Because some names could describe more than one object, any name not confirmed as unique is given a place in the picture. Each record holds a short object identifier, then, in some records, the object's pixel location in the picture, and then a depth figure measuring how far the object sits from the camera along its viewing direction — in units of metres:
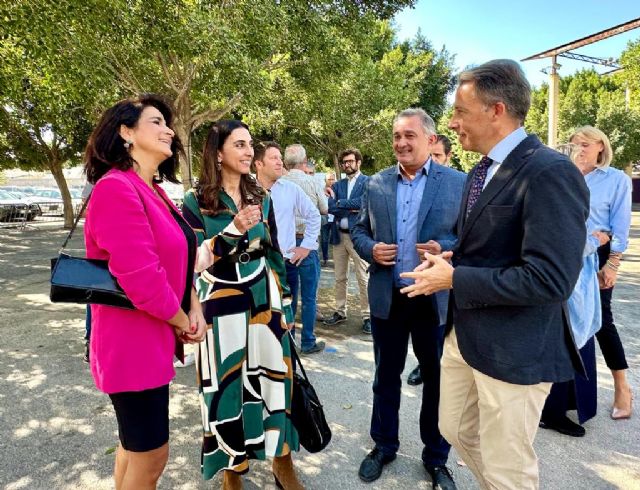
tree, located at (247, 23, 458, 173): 12.43
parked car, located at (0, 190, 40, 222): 21.73
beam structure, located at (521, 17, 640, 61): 12.97
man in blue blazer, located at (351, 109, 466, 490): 2.54
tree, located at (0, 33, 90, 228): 6.79
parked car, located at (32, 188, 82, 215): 28.19
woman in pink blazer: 1.62
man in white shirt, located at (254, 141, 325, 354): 3.97
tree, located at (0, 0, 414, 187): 6.25
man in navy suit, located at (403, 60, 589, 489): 1.46
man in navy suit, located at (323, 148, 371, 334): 5.74
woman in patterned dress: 2.36
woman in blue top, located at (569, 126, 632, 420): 3.32
